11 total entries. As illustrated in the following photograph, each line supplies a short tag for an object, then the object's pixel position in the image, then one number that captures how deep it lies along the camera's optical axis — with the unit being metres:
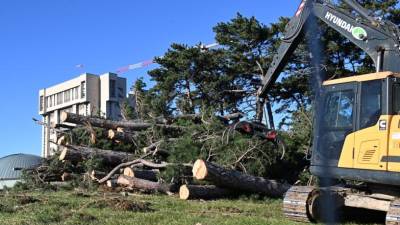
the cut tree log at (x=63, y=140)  18.44
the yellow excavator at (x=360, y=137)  9.38
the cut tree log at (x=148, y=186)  14.66
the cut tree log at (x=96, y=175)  16.31
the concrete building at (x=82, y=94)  69.01
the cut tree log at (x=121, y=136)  17.76
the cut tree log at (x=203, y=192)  13.58
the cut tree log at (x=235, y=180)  13.19
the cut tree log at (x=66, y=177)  16.98
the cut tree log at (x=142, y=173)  15.39
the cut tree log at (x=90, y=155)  16.52
